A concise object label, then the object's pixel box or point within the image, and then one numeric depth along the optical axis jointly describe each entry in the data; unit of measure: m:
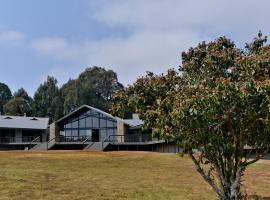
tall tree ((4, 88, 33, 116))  96.00
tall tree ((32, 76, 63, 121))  99.19
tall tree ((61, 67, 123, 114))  96.44
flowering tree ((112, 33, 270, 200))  9.37
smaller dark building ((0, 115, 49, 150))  62.41
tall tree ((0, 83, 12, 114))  118.06
